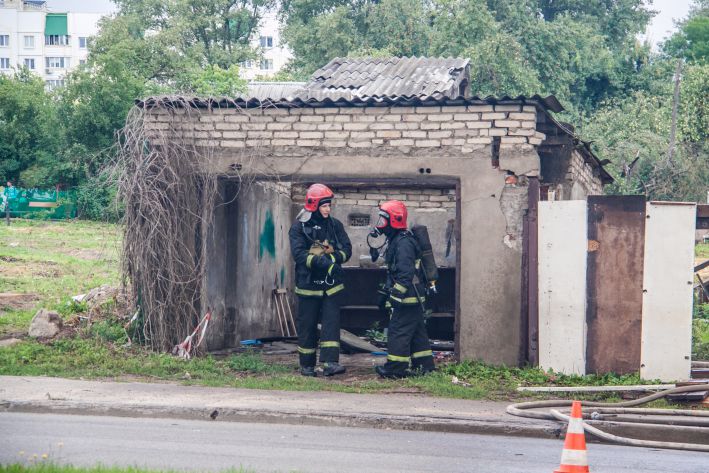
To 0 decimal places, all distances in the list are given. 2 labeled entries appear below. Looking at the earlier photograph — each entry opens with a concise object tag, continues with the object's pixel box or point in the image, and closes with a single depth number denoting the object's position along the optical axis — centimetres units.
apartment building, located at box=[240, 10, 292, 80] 8605
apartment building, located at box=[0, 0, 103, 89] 8700
